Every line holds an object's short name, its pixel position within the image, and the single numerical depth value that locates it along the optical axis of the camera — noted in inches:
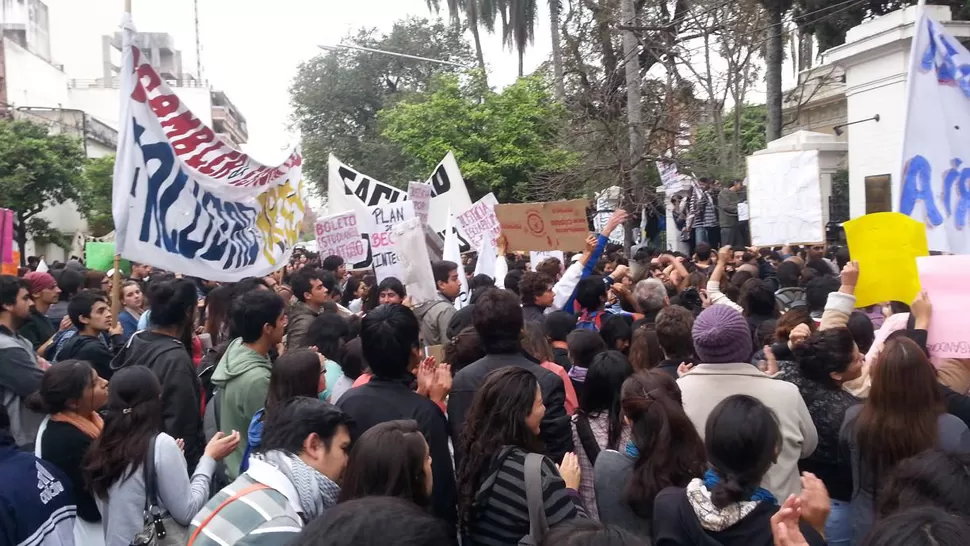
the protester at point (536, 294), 256.4
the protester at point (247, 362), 178.9
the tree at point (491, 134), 1135.6
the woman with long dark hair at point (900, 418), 133.2
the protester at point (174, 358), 190.5
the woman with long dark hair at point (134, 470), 144.9
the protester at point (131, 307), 287.4
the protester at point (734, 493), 110.3
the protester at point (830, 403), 151.7
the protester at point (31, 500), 118.7
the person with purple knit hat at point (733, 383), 141.7
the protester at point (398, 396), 142.9
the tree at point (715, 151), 761.6
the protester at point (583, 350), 196.7
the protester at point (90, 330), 222.4
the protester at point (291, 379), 156.2
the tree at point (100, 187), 1482.5
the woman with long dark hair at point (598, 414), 157.6
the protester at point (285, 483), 101.3
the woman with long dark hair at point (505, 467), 121.7
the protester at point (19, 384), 195.9
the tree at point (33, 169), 1157.1
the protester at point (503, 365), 152.4
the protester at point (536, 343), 188.7
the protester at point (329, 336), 217.6
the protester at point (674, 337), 185.0
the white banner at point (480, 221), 442.6
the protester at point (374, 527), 66.6
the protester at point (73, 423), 149.3
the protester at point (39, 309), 263.3
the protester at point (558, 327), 223.1
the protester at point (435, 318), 271.1
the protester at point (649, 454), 130.0
